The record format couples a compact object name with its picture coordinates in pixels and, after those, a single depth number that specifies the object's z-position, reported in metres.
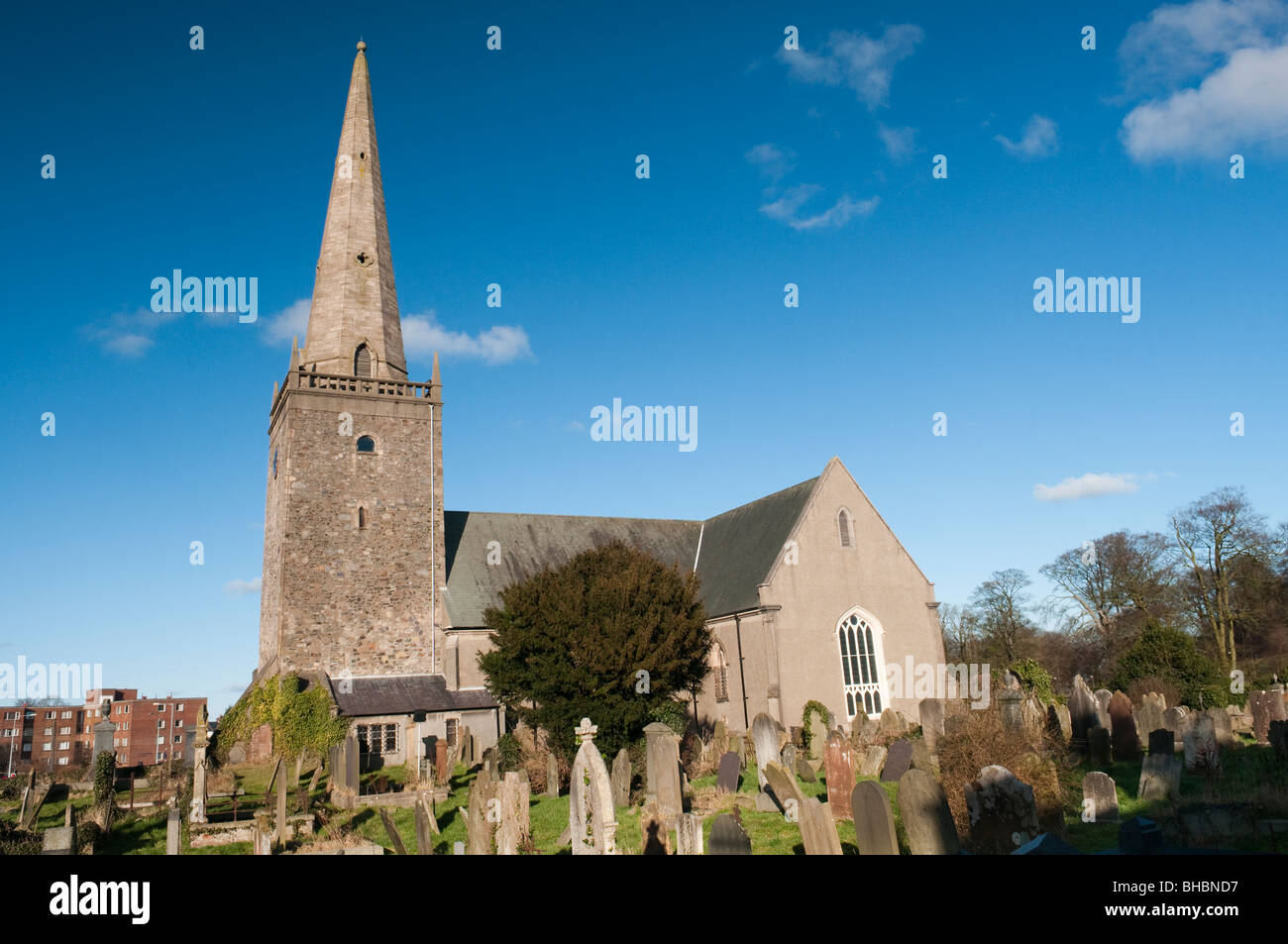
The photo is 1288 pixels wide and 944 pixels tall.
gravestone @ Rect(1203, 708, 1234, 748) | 18.34
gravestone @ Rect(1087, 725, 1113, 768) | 17.70
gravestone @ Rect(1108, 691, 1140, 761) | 17.94
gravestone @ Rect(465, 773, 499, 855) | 11.12
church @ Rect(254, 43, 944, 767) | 26.41
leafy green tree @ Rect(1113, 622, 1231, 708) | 24.42
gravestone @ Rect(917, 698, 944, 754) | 20.02
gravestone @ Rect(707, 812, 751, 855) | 8.17
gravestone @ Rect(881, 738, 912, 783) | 16.31
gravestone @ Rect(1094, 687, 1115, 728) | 22.29
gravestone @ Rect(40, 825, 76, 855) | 8.64
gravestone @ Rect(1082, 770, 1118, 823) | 11.45
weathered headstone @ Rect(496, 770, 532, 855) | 11.56
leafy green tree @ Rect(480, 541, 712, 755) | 19.31
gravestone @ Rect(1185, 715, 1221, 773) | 13.98
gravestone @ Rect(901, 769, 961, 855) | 8.80
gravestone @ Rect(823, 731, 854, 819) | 13.66
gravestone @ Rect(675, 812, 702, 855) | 9.59
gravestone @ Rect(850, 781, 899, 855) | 9.04
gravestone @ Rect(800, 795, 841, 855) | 9.24
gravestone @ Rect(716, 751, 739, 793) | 15.81
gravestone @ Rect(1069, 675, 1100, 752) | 19.41
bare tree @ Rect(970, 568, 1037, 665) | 49.97
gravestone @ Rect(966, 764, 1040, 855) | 9.20
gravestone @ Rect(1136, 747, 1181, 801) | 12.59
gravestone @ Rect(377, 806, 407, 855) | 12.04
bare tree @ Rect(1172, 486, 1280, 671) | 41.03
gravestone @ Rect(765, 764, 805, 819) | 13.75
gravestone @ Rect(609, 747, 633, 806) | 16.64
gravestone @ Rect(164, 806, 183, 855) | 11.86
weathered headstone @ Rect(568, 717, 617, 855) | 10.54
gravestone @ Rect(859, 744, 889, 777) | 17.08
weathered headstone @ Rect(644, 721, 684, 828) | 13.97
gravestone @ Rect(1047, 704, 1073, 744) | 19.31
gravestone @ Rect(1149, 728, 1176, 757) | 14.77
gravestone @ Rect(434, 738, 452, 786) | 20.59
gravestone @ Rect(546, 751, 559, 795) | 18.38
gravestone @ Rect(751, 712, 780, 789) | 17.81
